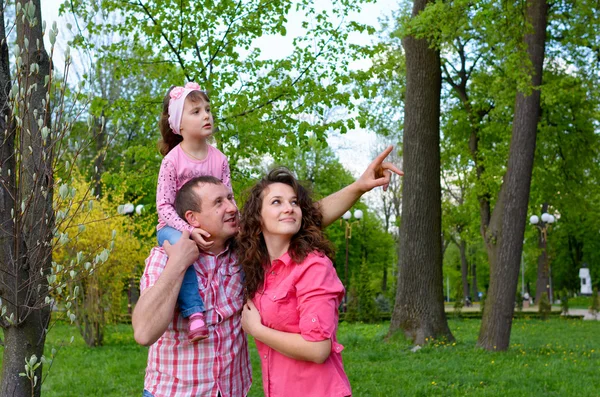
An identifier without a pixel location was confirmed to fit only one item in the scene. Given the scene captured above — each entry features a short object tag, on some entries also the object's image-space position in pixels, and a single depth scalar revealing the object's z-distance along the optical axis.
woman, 2.34
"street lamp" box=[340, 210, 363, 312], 21.02
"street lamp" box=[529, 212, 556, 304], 31.10
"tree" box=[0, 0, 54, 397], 3.06
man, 2.32
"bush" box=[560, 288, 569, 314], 24.20
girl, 2.84
